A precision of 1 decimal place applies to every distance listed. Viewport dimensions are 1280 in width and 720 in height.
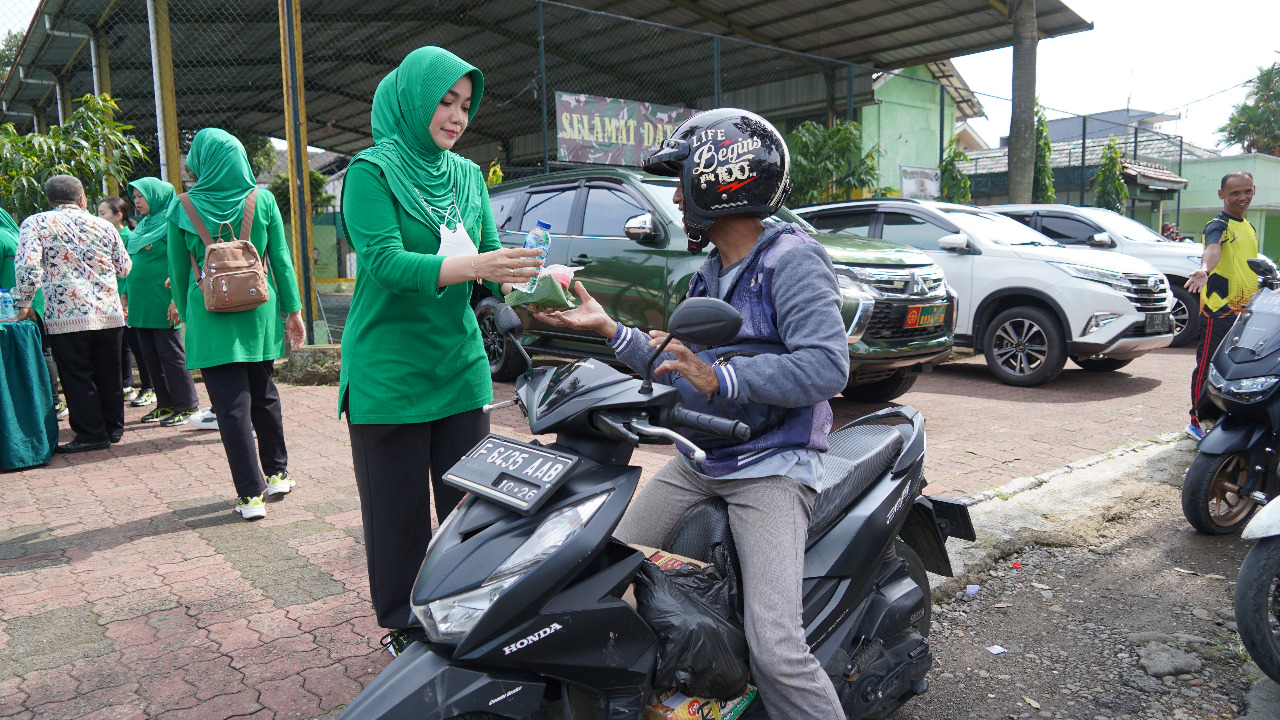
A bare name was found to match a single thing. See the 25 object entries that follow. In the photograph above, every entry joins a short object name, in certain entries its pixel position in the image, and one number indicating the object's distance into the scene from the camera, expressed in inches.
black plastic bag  72.5
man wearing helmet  74.7
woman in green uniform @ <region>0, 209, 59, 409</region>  237.5
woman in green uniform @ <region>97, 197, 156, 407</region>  298.2
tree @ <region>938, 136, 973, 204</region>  609.0
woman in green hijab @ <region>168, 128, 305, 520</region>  170.1
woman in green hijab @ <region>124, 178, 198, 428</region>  258.2
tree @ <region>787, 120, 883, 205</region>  503.2
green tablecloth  215.0
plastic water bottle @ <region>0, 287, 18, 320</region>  219.9
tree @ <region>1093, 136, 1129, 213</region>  714.2
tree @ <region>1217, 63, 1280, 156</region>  1621.6
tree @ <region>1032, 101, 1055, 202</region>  654.5
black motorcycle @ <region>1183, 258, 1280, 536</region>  156.3
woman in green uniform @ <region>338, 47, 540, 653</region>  95.2
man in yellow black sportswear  221.1
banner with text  401.4
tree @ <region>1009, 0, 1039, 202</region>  540.4
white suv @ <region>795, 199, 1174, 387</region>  300.0
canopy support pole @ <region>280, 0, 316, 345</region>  310.5
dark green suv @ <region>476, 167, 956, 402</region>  246.2
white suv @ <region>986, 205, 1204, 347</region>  400.2
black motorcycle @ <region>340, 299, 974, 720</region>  61.8
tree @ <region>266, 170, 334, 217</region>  735.1
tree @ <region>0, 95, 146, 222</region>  303.9
